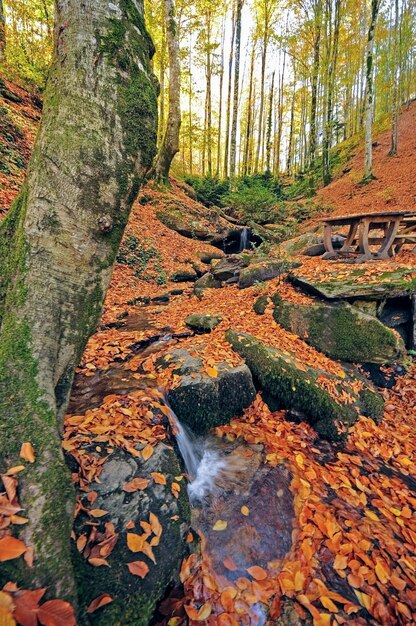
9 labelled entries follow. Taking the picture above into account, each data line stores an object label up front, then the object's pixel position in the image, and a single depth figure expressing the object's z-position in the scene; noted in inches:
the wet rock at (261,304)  222.7
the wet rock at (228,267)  338.6
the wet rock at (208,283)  331.0
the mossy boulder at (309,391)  146.5
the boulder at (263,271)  274.4
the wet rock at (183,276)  378.6
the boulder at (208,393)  127.7
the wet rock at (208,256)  454.0
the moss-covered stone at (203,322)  199.0
